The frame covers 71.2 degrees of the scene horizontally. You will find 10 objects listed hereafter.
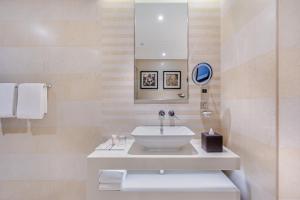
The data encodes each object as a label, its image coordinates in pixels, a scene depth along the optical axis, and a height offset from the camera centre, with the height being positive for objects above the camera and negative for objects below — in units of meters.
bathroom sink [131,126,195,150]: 1.47 -0.28
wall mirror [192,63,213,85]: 1.88 +0.25
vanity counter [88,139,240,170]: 1.41 -0.42
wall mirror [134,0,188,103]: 2.03 +0.48
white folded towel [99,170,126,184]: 1.46 -0.55
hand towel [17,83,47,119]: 1.90 -0.01
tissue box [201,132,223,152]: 1.54 -0.31
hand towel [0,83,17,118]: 1.90 -0.01
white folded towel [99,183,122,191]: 1.43 -0.60
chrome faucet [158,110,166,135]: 1.87 -0.16
